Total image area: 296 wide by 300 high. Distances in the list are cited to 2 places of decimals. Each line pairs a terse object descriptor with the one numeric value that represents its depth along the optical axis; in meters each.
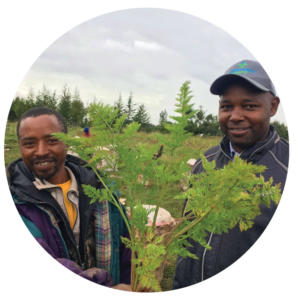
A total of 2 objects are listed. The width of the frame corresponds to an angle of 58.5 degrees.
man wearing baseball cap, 1.16
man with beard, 1.22
